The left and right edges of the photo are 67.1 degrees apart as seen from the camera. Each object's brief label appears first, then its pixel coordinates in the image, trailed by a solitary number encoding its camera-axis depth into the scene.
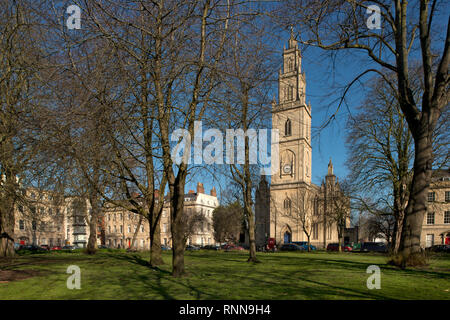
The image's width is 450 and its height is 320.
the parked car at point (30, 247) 44.47
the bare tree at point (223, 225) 69.38
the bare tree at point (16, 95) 11.09
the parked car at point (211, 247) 56.85
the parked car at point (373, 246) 54.94
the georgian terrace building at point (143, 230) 80.94
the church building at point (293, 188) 63.30
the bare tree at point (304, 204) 54.06
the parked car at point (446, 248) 36.97
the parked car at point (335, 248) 50.92
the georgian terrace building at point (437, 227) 57.14
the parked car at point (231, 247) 53.16
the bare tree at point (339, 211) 40.31
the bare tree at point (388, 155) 23.41
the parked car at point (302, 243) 60.45
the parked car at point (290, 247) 46.44
